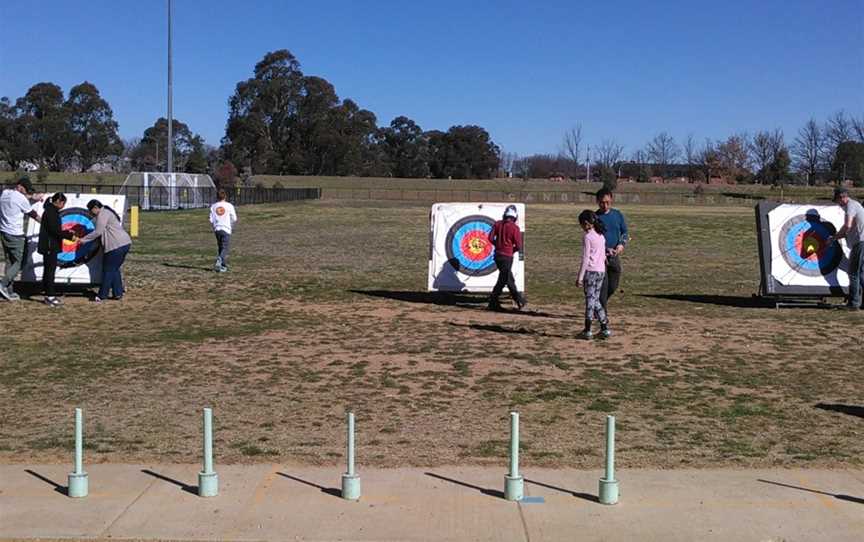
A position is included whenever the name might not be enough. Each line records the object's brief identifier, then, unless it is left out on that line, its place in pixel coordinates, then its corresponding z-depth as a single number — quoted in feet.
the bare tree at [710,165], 416.05
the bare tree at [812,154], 348.59
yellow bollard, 93.33
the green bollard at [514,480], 17.83
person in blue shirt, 38.27
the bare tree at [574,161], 476.95
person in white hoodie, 61.82
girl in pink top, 36.19
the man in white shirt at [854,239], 46.70
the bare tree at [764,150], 406.21
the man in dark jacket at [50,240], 45.68
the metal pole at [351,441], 17.77
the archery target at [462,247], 49.90
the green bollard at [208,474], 18.07
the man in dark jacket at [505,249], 45.83
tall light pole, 157.38
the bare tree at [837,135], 328.90
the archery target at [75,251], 48.85
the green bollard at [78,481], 17.90
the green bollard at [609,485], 17.81
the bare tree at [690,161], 433.23
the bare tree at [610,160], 457.23
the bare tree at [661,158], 452.76
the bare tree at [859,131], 321.11
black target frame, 48.44
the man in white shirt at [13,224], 45.24
